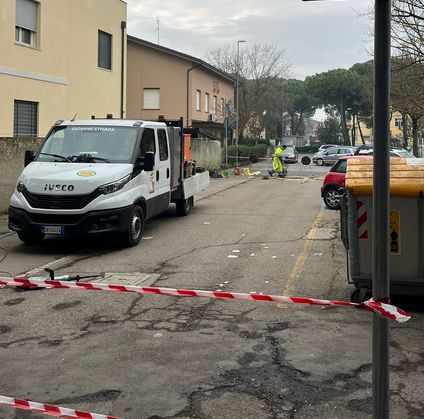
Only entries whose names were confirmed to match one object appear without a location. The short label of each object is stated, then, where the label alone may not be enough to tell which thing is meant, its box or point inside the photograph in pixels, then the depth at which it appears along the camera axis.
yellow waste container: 5.84
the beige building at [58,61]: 18.03
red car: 15.44
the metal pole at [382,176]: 2.51
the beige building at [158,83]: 38.38
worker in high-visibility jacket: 27.81
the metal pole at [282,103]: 74.38
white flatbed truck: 9.10
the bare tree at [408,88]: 17.48
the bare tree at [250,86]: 49.62
